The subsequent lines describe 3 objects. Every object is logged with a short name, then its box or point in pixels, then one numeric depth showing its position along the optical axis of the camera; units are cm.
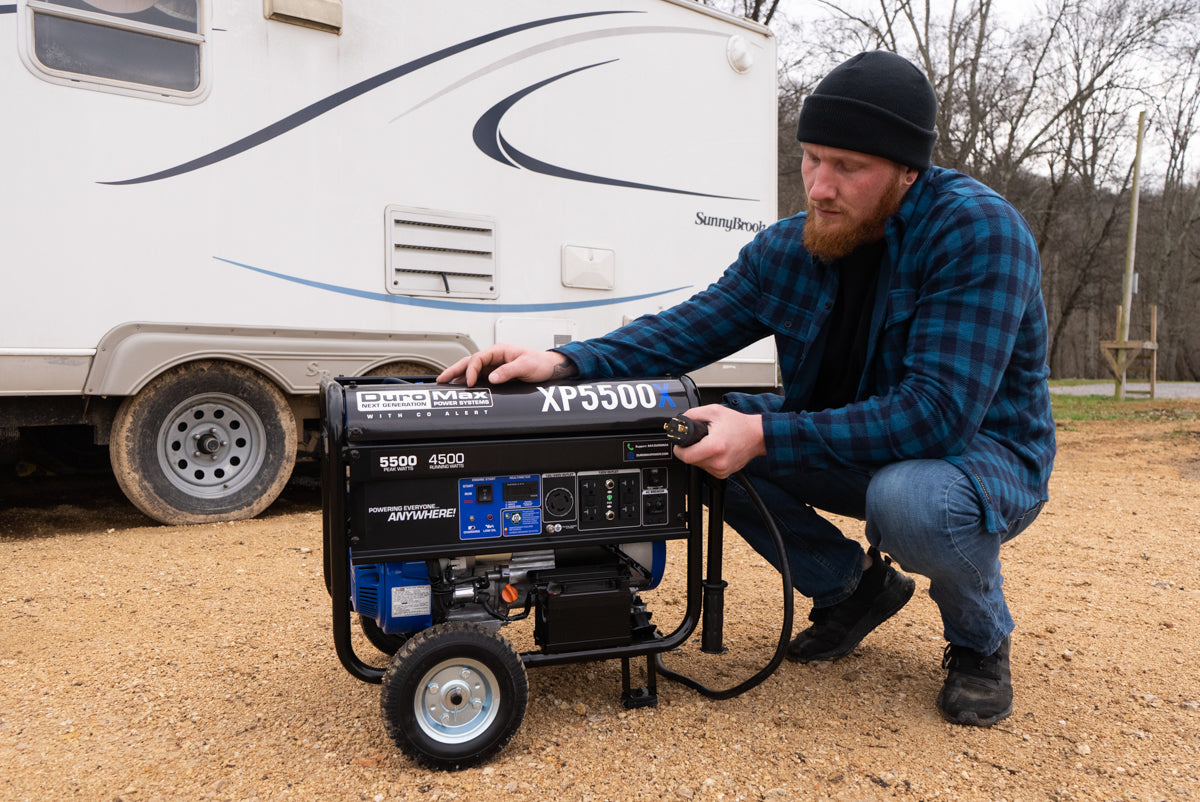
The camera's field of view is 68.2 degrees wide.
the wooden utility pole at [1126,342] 1500
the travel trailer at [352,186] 396
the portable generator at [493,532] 194
